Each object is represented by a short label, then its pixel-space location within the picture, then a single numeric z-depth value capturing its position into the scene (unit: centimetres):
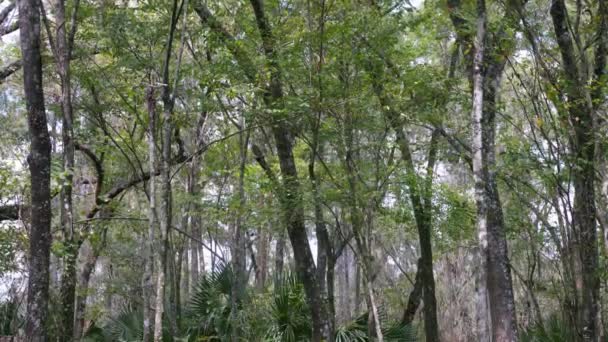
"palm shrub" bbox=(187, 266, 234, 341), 1077
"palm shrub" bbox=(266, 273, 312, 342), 1030
